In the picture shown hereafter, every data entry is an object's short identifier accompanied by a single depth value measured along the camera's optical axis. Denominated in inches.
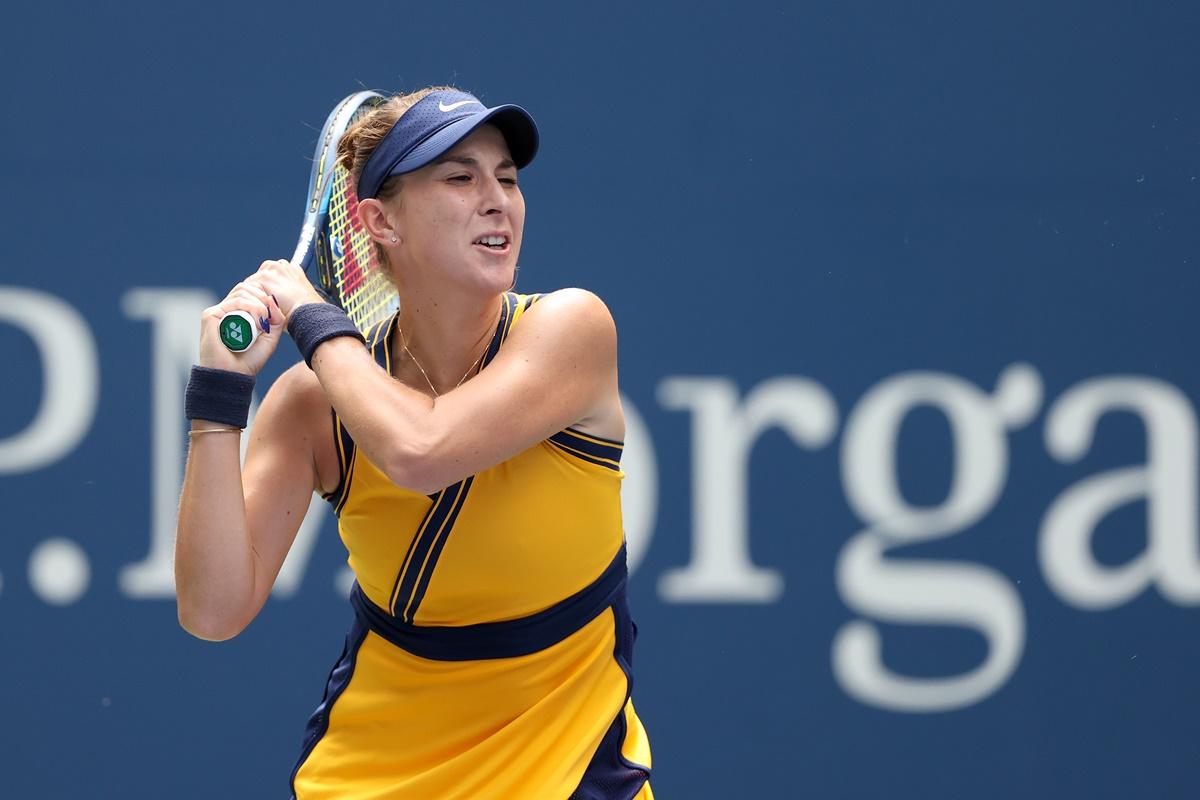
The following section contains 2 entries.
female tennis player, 558.4
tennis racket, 566.1
